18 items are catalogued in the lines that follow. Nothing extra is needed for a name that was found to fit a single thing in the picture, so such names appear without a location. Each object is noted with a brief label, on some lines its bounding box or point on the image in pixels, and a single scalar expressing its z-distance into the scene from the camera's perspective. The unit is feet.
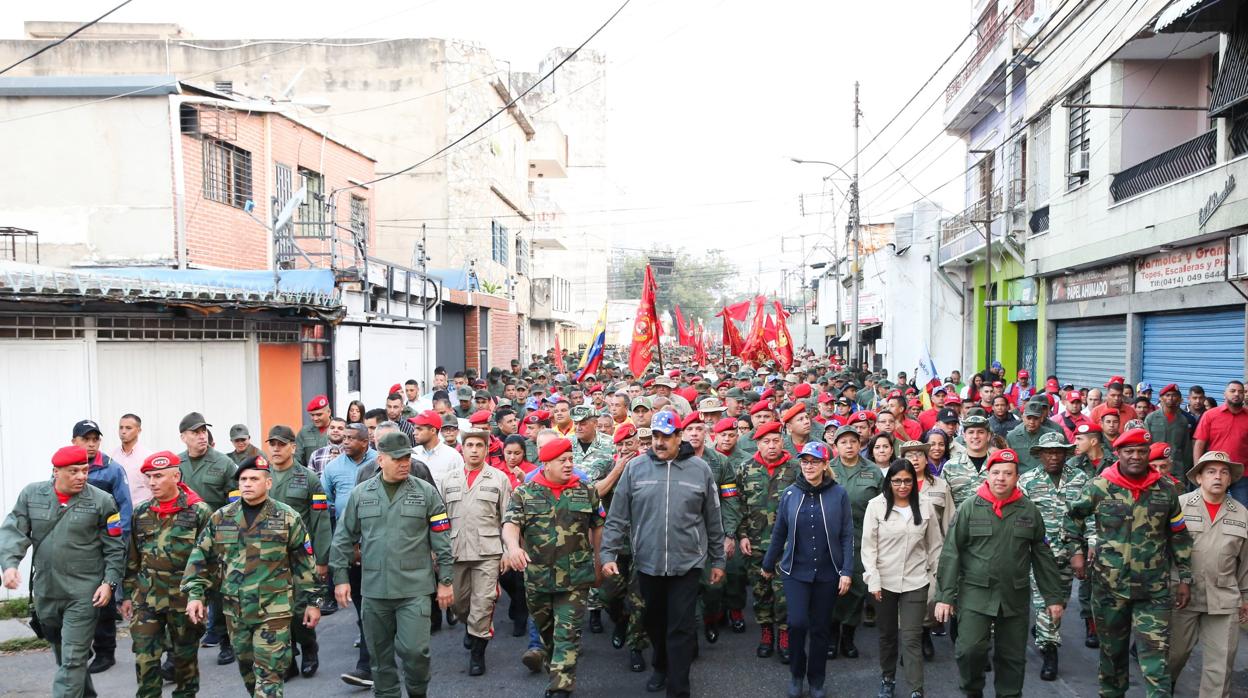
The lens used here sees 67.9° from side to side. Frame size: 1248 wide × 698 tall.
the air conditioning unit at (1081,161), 54.90
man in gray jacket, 20.22
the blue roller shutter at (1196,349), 40.98
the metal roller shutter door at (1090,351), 53.62
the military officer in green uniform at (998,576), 19.02
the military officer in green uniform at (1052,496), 22.11
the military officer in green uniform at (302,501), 22.77
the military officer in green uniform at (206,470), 24.45
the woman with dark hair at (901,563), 20.43
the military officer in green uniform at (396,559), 19.45
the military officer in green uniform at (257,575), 18.53
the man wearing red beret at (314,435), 30.99
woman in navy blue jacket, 20.66
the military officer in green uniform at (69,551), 19.83
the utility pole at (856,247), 85.56
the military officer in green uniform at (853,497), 23.40
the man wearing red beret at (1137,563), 18.95
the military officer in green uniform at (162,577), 19.74
